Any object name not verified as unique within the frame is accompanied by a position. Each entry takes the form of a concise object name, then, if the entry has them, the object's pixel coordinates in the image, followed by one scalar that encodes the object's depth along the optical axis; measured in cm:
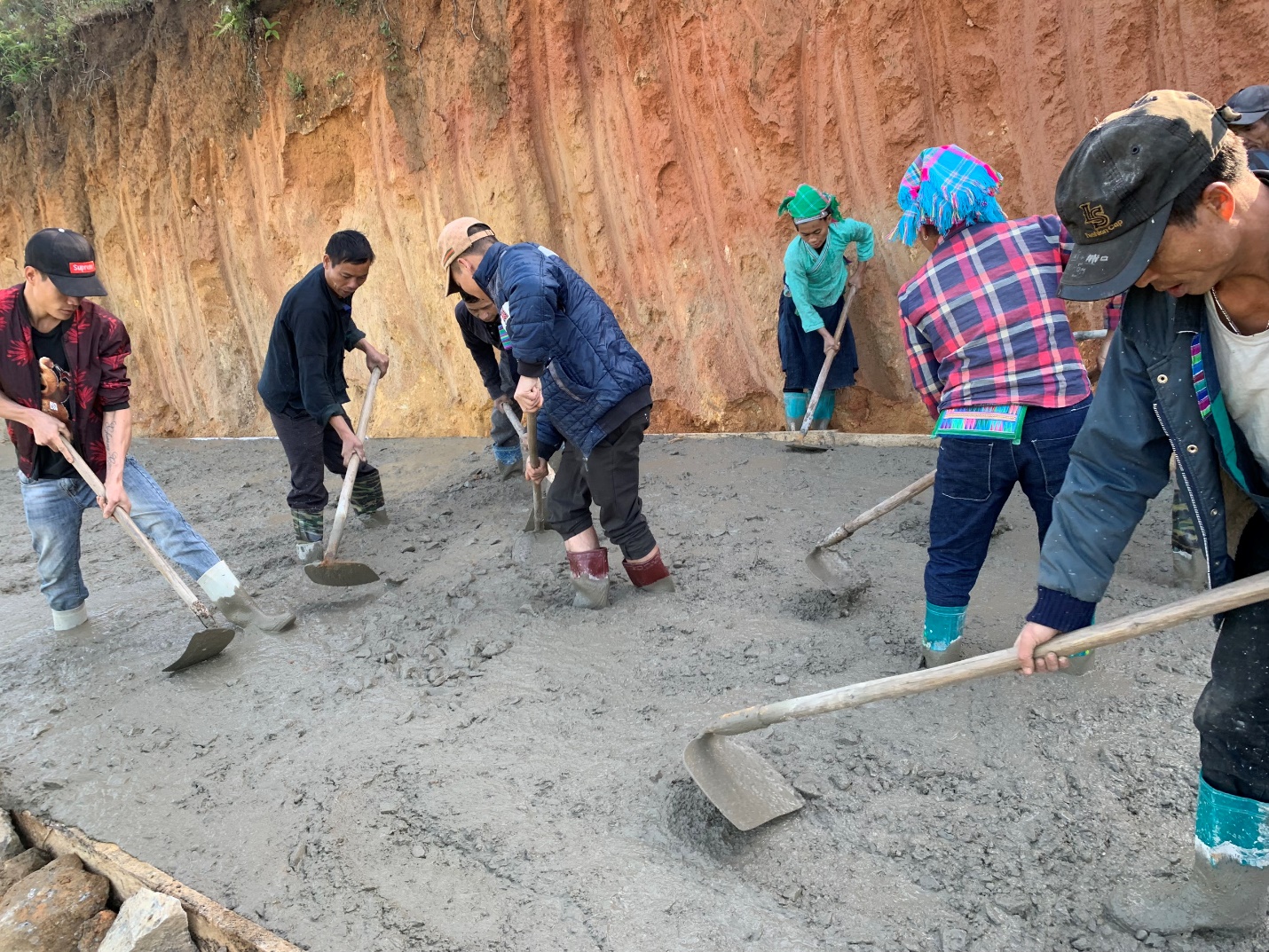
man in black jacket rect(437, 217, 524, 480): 344
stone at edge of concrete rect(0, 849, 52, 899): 260
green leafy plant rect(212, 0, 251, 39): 808
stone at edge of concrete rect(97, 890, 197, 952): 211
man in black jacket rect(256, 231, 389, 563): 419
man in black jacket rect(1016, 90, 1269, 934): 139
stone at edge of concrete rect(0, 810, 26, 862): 271
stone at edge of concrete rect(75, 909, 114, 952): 238
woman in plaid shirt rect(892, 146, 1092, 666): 243
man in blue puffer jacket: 323
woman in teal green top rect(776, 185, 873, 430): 521
